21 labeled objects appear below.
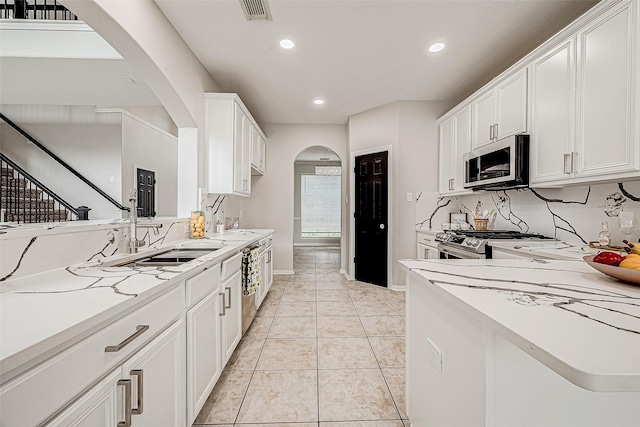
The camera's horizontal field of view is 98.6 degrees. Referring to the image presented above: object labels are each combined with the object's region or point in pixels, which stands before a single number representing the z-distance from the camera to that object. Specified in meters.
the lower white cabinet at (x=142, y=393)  0.78
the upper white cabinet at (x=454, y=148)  3.30
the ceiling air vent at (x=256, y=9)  2.09
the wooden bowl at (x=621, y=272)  0.91
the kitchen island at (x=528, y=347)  0.52
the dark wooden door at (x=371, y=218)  4.21
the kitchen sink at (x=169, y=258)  1.66
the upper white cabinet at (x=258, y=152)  3.98
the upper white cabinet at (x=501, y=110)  2.40
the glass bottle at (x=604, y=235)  1.90
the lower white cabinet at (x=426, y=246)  3.39
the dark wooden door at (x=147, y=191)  4.67
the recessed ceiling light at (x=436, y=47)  2.67
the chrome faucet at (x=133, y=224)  1.79
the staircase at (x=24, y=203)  3.78
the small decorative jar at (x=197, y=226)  2.72
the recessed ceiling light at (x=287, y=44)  2.61
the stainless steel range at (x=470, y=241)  2.34
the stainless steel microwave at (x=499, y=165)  2.33
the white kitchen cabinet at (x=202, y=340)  1.40
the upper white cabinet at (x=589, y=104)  1.59
